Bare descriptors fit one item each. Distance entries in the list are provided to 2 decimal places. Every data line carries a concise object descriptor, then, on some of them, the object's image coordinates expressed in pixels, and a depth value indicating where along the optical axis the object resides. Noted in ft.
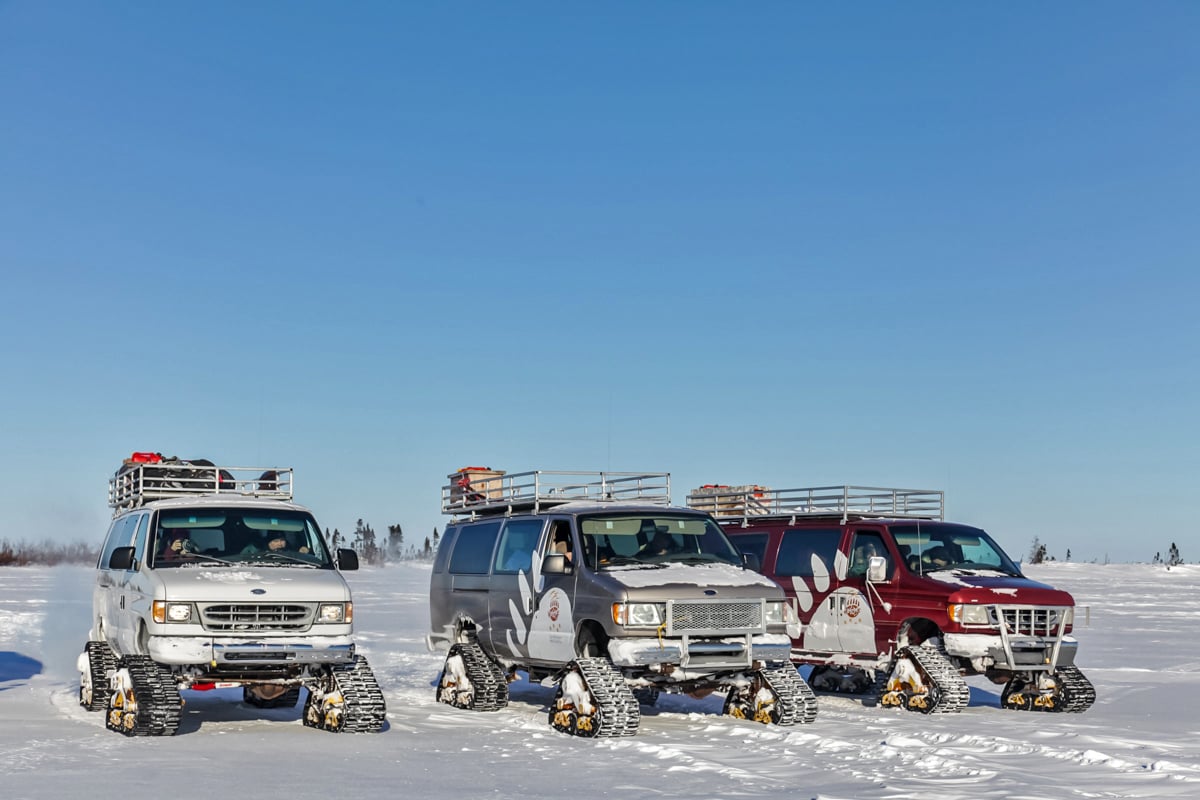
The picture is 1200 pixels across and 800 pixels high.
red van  53.11
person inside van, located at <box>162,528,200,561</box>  48.21
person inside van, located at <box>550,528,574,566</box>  51.67
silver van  46.60
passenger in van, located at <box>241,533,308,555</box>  49.42
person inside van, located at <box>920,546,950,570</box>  56.59
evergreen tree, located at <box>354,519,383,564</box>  405.82
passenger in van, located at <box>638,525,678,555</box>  50.90
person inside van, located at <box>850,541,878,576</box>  57.98
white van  44.93
